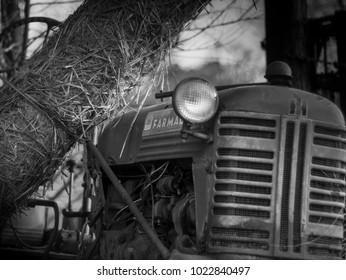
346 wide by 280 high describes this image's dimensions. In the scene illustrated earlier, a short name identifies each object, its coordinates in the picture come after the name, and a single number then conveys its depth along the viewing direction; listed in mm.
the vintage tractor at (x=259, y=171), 4172
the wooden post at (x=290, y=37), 8250
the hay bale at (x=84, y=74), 4836
